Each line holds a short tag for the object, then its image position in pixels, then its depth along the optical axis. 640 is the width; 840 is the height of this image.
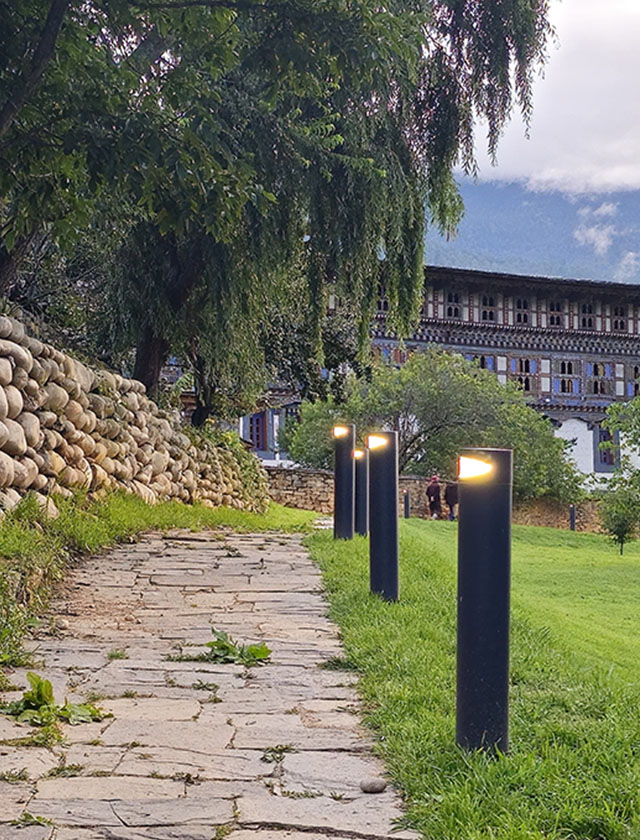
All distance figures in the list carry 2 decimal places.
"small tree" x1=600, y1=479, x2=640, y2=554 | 20.69
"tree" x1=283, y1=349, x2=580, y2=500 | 31.73
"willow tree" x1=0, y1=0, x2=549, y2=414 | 4.67
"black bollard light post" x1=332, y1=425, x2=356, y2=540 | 8.65
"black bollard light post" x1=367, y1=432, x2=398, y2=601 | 5.38
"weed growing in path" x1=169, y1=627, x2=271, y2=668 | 4.22
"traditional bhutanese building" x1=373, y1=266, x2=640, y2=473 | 41.03
